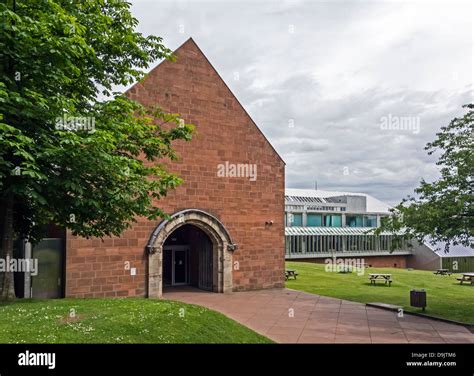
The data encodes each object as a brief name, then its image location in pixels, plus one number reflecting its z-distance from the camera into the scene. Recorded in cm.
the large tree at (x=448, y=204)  1338
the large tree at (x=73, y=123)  888
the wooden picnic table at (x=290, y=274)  2679
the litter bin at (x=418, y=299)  1562
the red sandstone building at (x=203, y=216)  1702
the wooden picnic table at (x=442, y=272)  3488
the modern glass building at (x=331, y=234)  4925
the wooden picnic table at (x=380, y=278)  2437
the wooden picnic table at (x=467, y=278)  2637
